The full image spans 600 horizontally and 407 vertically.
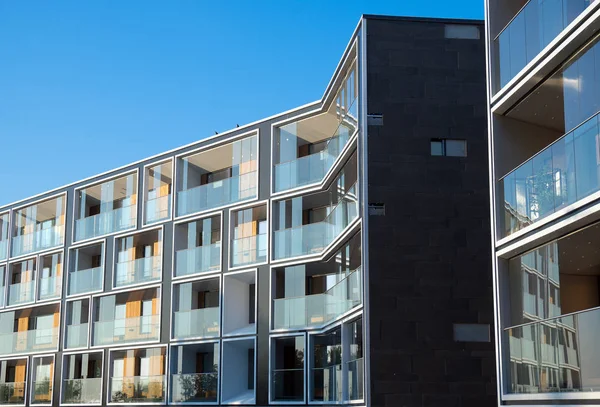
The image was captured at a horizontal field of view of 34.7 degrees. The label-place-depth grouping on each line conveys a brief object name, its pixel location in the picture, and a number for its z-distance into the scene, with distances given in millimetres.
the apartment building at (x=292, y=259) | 27938
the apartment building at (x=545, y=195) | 16688
